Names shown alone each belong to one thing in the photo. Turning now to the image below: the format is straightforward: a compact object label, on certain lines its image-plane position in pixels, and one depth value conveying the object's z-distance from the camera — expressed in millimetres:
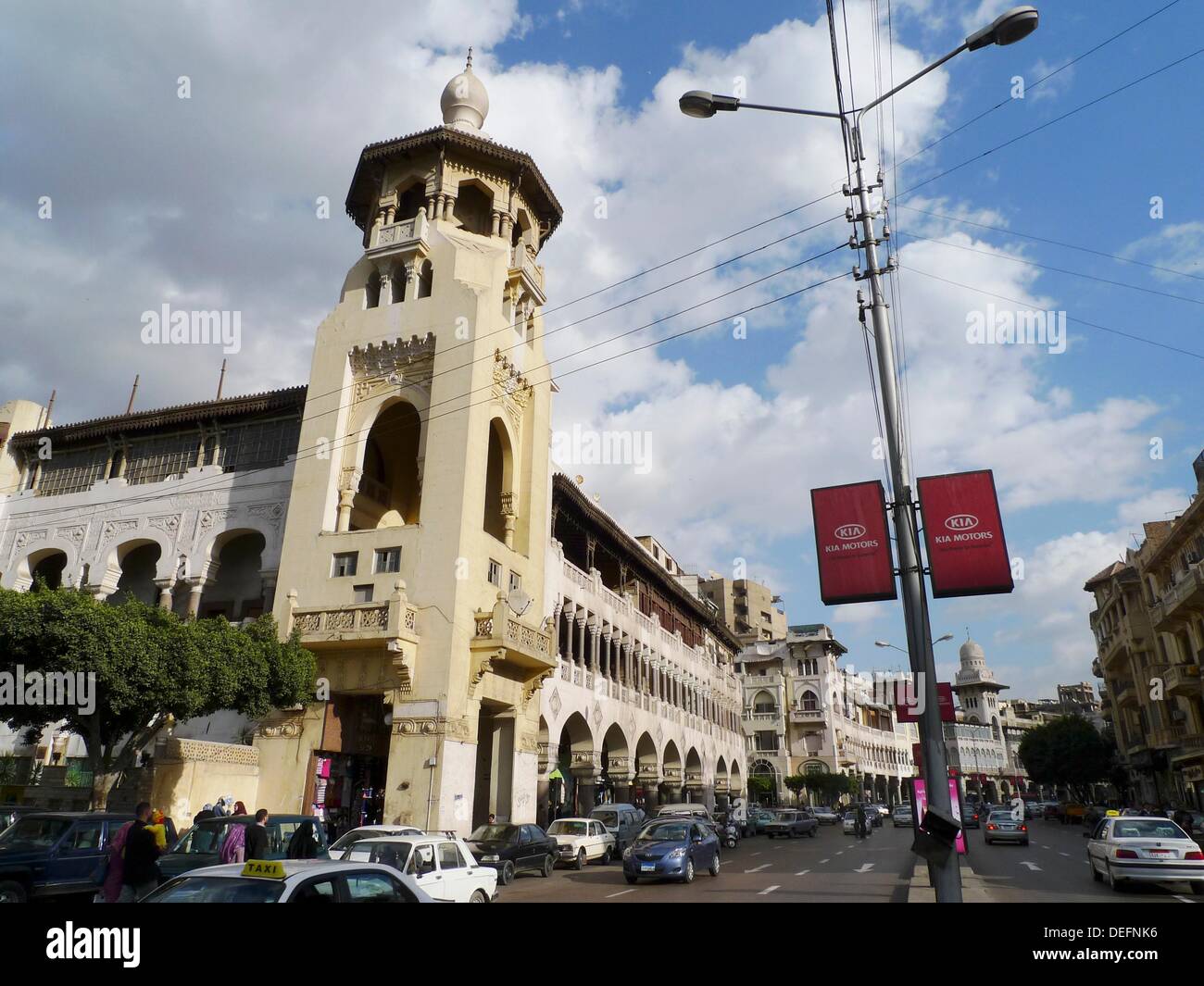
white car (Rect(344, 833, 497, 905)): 11359
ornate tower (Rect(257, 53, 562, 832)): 22859
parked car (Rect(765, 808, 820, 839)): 41750
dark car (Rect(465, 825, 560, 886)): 18578
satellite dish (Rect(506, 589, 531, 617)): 25156
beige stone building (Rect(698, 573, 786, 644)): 91125
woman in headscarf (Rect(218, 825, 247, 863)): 11625
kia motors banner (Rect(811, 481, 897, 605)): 10133
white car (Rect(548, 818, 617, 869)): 22734
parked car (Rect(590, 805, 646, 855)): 26406
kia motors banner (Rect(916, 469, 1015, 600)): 9859
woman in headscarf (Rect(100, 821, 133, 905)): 9789
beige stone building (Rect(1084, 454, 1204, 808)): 40438
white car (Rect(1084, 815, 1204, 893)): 14672
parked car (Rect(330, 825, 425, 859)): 13898
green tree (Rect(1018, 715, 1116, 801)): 64562
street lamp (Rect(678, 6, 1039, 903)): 8000
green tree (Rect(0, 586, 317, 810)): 17219
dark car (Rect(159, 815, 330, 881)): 12023
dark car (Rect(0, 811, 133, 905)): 11930
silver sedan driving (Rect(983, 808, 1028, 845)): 31719
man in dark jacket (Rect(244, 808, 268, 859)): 11500
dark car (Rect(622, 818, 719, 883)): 17938
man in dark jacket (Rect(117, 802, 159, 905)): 9742
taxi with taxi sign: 5516
